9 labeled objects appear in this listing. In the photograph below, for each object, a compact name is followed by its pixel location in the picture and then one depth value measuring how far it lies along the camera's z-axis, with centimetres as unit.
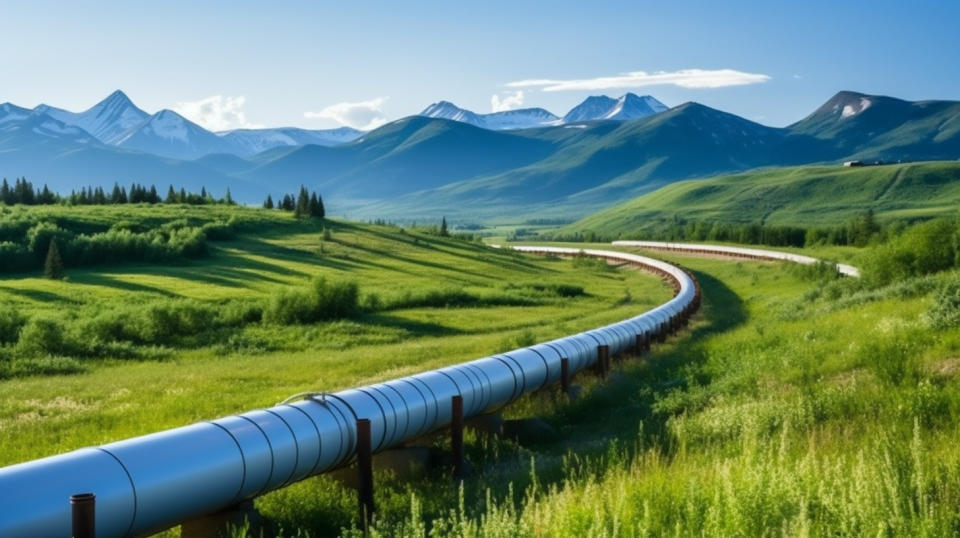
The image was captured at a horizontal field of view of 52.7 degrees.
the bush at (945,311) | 2338
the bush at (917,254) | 4988
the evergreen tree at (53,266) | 7125
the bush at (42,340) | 4066
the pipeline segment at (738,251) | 8350
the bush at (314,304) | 5328
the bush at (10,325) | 4312
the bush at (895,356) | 1937
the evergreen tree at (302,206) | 13325
